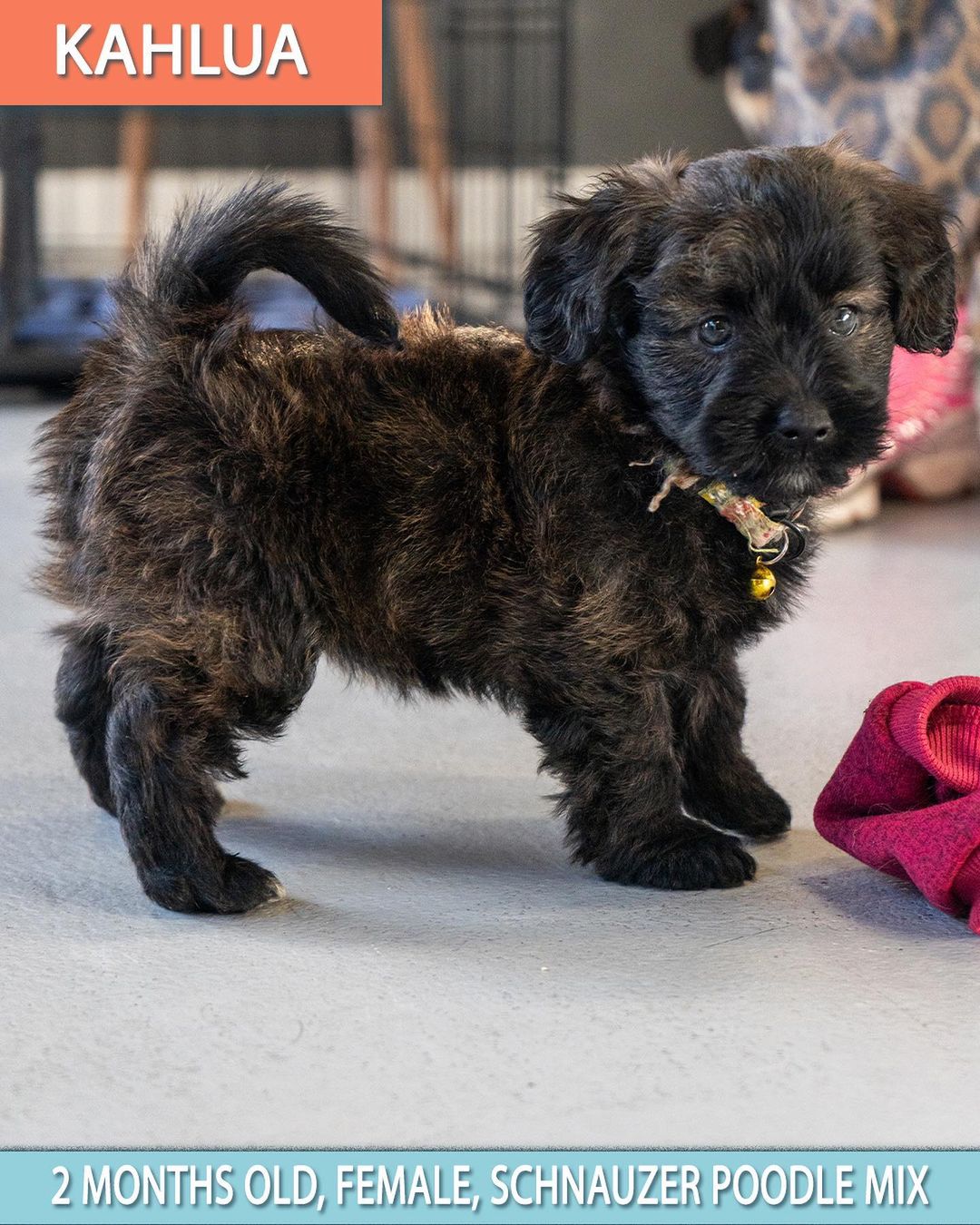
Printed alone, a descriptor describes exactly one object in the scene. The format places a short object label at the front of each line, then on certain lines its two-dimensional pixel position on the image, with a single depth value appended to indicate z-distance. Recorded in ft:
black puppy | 3.50
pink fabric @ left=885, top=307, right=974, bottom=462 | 5.23
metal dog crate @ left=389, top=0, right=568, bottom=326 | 9.19
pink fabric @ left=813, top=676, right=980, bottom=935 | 3.49
